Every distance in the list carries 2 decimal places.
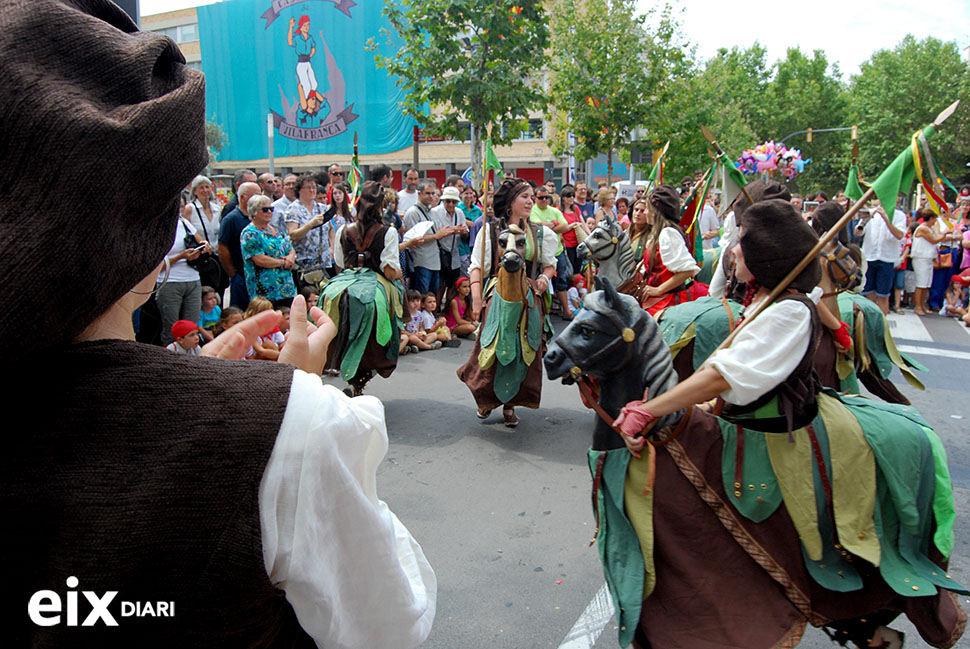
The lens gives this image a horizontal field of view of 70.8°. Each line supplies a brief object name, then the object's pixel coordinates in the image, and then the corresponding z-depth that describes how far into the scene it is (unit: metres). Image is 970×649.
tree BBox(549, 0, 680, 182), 18.36
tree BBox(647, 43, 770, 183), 19.03
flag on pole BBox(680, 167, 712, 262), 5.20
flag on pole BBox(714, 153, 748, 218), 3.55
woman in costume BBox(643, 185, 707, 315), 5.17
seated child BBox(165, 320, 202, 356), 5.33
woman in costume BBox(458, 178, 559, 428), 5.46
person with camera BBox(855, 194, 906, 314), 11.58
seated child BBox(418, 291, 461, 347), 9.18
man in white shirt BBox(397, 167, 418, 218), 10.89
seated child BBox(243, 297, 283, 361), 5.54
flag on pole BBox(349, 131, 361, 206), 7.50
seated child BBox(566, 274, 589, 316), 11.16
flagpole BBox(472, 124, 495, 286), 5.56
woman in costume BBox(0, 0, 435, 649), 0.85
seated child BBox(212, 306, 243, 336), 6.08
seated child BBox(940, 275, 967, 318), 12.23
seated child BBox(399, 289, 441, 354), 8.66
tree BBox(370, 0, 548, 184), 11.58
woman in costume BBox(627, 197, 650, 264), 5.70
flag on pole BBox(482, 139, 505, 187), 6.45
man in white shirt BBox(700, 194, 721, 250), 10.95
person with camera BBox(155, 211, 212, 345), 6.38
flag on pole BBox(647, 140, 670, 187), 6.33
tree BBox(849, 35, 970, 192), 32.97
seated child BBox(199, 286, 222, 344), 6.88
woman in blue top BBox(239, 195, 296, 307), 6.86
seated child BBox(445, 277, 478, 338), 9.73
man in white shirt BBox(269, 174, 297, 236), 7.61
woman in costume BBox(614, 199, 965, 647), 2.34
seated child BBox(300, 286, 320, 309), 7.30
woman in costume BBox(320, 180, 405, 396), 5.86
